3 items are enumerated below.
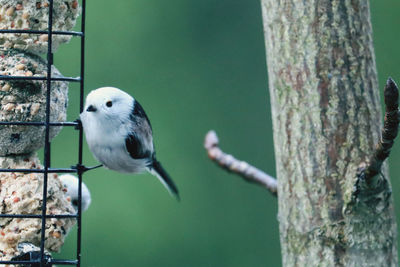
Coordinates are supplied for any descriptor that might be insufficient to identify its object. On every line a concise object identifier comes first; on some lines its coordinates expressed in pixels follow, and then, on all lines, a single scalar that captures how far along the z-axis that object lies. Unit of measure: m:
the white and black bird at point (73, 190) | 6.16
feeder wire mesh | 5.35
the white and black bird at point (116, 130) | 5.91
